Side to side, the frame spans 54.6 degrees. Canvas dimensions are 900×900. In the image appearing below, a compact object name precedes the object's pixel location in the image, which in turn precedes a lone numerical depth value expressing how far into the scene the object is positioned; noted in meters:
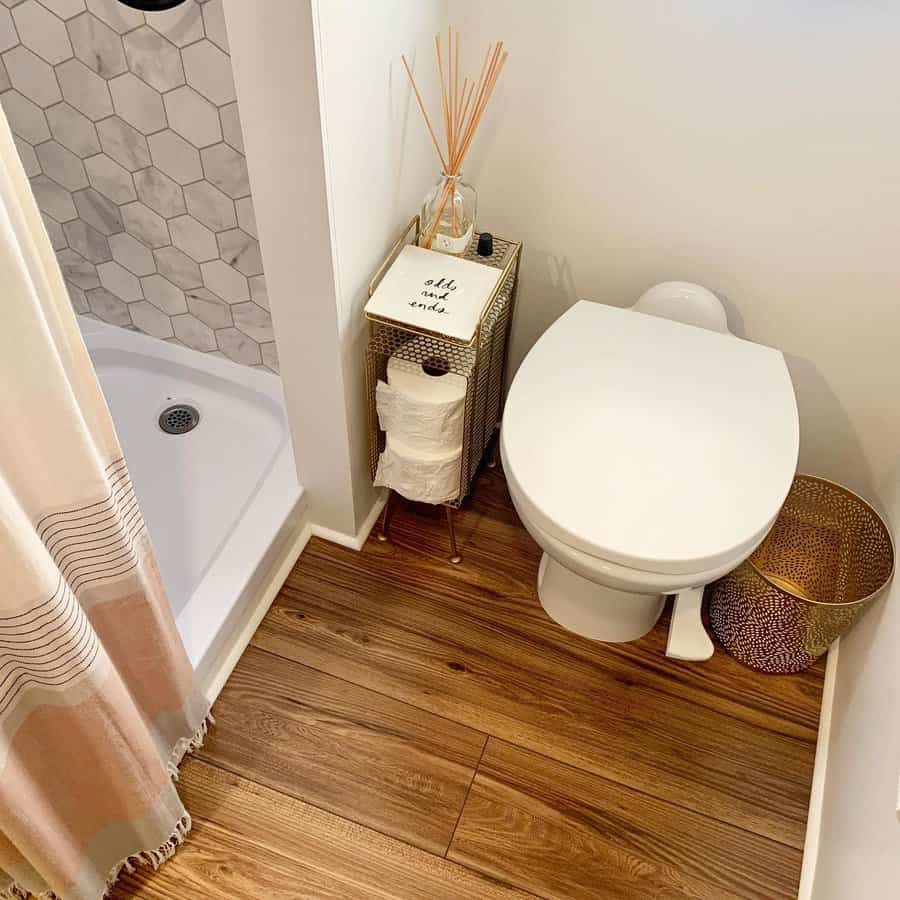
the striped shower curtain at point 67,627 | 0.75
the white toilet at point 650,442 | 1.10
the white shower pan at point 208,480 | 1.42
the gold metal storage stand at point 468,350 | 1.31
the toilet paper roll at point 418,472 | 1.41
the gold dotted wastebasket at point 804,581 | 1.38
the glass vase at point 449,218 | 1.33
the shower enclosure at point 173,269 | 1.35
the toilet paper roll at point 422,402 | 1.33
